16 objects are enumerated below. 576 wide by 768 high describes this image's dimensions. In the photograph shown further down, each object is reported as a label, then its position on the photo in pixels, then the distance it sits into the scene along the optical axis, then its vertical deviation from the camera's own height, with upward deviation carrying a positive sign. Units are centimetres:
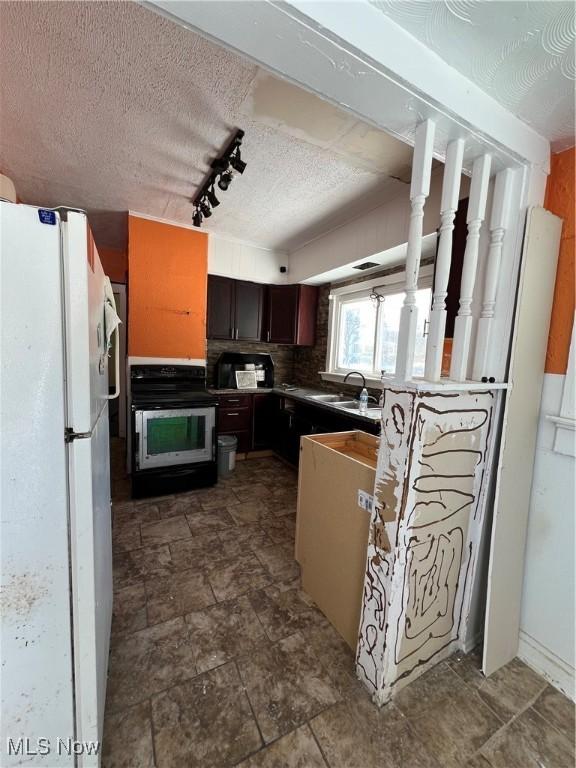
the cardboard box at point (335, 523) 138 -82
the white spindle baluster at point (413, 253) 105 +39
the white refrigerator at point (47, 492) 72 -38
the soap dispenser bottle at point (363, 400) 285 -40
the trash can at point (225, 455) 317 -107
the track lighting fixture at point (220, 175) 184 +122
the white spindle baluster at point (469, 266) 118 +39
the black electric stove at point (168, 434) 262 -76
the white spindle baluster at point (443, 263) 112 +38
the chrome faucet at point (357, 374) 323 -18
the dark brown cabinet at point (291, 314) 378 +51
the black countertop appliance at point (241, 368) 378 -19
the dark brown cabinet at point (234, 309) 360 +52
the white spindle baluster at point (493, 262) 123 +42
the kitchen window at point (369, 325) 284 +37
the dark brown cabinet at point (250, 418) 348 -77
